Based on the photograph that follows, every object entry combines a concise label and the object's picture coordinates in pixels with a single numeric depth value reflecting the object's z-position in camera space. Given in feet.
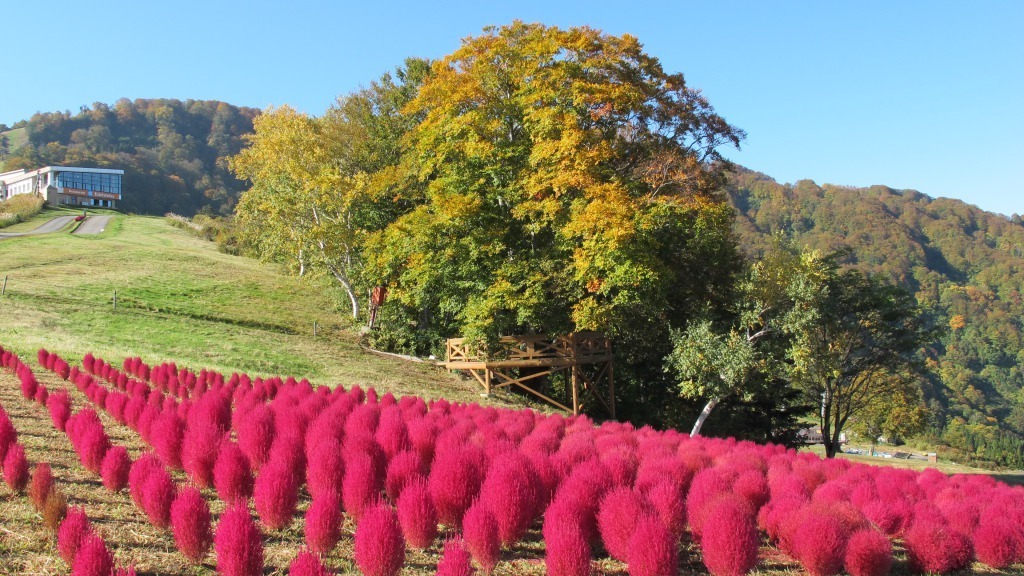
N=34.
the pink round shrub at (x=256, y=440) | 22.65
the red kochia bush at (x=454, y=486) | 18.80
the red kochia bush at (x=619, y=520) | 16.58
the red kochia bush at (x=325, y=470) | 19.36
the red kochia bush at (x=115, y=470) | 20.01
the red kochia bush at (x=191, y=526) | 15.08
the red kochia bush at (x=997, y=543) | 19.10
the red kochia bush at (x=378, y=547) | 14.15
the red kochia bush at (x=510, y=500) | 17.60
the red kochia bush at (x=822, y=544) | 16.40
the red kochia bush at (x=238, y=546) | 13.50
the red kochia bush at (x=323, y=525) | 15.78
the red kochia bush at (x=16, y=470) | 18.92
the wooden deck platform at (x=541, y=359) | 71.61
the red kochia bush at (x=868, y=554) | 16.42
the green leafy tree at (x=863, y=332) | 77.46
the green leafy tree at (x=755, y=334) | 63.52
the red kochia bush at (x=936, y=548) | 18.22
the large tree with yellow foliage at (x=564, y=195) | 65.36
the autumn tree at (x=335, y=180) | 89.71
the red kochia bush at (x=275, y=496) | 17.87
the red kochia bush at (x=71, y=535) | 13.83
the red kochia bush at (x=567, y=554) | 14.44
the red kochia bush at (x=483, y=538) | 15.83
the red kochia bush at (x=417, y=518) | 17.12
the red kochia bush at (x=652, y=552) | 14.53
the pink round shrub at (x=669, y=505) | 18.74
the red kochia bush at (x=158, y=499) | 16.93
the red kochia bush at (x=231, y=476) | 19.43
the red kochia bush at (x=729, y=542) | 15.42
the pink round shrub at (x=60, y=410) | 26.30
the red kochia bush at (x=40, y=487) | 16.89
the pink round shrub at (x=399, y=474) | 20.39
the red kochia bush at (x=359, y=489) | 18.76
